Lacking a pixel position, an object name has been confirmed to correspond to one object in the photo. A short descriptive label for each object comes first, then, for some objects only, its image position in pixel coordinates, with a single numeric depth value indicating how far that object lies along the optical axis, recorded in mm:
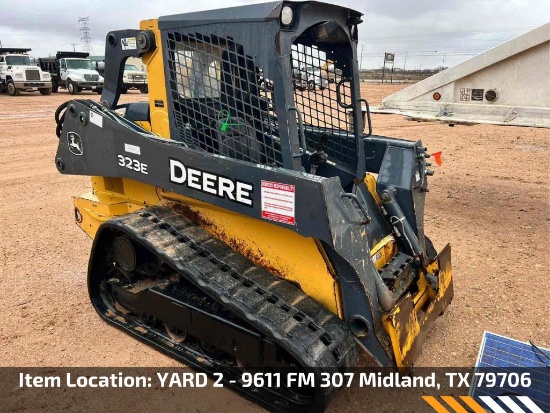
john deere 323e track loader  2605
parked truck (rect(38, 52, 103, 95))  23047
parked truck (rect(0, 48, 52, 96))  22312
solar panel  2700
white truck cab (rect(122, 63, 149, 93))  22969
